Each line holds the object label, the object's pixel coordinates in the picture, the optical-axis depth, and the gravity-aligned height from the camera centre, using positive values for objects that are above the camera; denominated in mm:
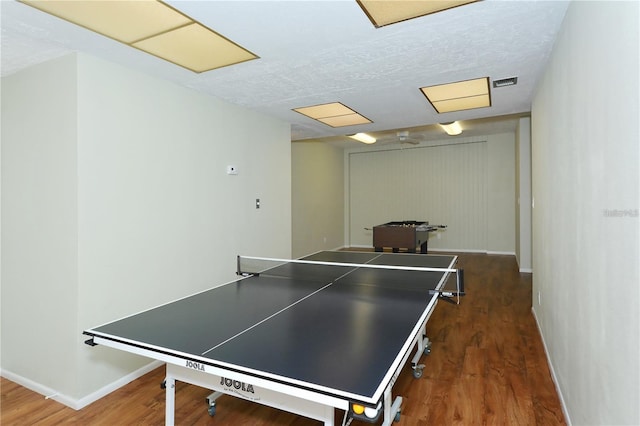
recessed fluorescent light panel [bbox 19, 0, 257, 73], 1904 +1132
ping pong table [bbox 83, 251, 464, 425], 1258 -557
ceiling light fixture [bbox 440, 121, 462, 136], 6594 +1652
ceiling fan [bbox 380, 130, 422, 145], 6562 +1511
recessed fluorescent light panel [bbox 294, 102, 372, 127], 4051 +1230
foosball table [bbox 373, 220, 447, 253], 6406 -416
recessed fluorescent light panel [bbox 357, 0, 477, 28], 1901 +1133
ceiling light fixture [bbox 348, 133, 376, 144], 7195 +1587
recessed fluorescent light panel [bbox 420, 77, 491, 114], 3326 +1220
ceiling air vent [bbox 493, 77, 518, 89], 3158 +1194
